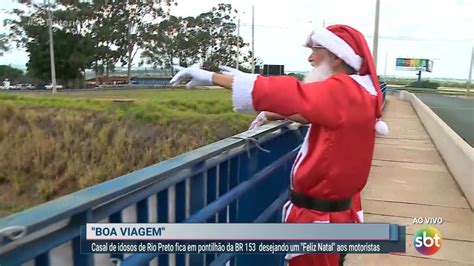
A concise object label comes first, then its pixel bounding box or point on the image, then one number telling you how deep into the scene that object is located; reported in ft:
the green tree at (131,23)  188.85
